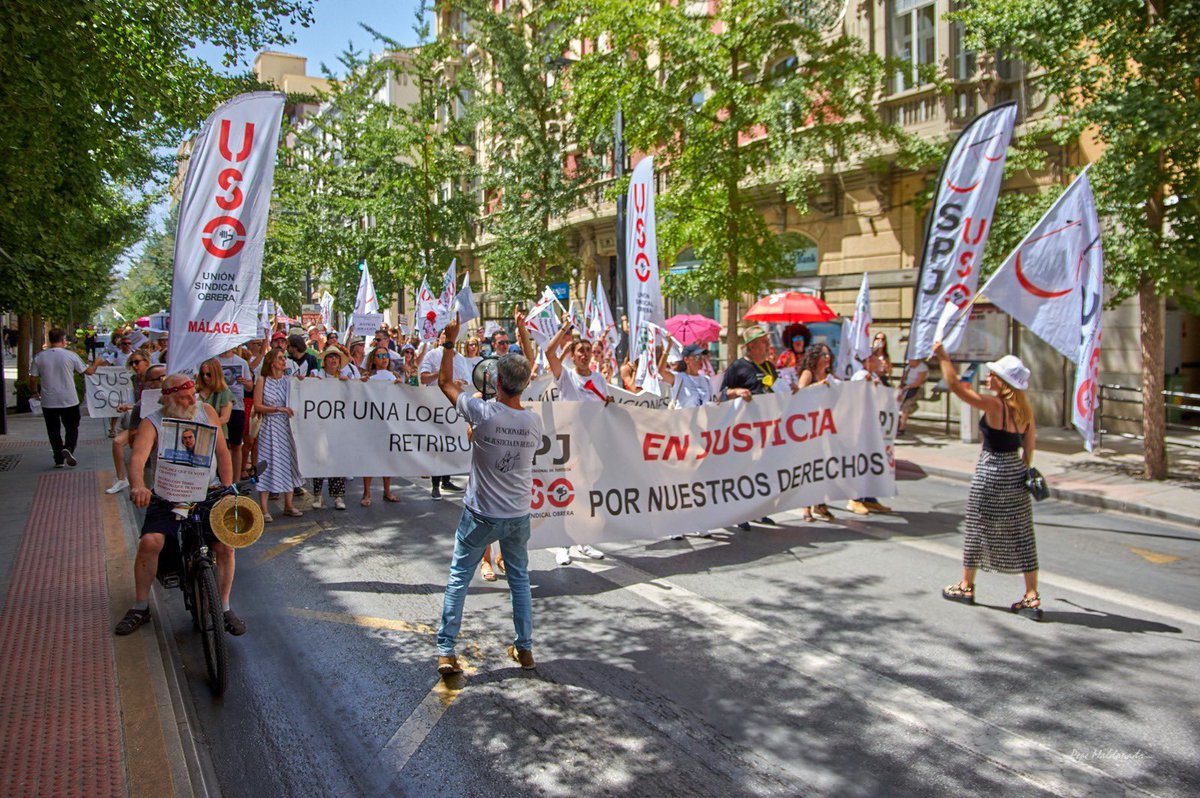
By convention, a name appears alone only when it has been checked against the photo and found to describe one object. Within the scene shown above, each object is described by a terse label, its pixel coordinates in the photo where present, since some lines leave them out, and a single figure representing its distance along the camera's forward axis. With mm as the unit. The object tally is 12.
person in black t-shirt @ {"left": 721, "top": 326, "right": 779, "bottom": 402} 9070
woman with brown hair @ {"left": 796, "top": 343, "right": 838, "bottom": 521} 9633
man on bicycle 5551
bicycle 5172
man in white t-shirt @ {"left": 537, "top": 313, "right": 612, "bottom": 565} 9062
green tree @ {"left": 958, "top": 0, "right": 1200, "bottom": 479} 11125
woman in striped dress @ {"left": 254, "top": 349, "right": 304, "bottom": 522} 9547
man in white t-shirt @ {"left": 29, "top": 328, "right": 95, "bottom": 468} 12586
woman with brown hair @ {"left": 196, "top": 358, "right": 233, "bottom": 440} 7438
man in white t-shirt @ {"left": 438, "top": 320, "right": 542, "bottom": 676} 5332
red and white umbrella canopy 16667
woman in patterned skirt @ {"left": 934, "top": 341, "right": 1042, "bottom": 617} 6414
